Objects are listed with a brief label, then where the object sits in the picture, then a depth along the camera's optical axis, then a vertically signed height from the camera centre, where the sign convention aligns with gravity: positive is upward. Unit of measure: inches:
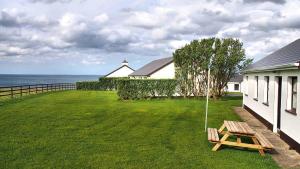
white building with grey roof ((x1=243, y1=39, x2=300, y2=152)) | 309.2 -26.3
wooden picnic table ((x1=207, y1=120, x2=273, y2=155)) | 283.1 -73.9
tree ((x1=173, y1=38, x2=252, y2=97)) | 892.4 +73.5
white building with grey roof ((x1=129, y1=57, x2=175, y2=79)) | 1139.0 +49.0
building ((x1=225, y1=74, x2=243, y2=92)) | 1922.6 -27.0
